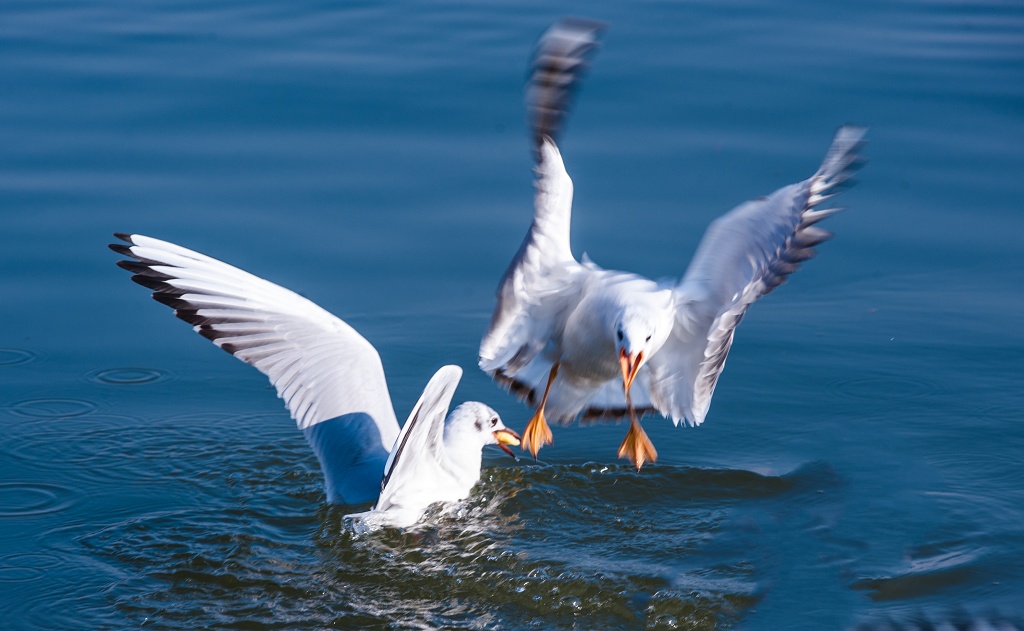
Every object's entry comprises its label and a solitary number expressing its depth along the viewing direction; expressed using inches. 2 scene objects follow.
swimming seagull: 461.7
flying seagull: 411.8
